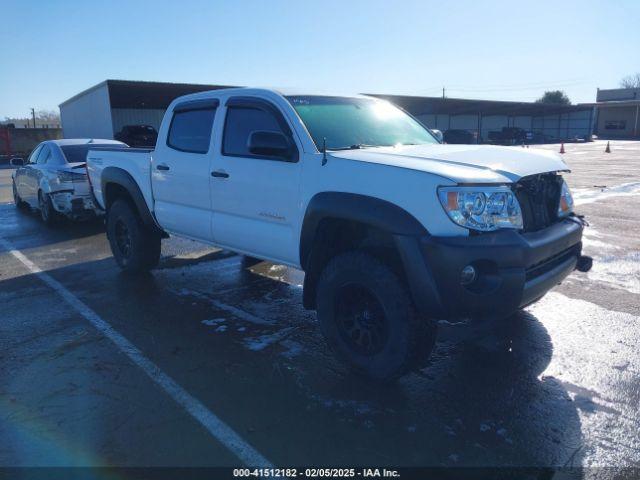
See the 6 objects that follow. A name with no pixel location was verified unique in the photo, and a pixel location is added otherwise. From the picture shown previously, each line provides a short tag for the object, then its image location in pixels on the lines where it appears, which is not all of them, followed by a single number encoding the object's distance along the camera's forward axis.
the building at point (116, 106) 27.76
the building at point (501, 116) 46.75
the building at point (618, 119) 65.12
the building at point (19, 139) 34.62
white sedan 9.02
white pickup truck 3.12
